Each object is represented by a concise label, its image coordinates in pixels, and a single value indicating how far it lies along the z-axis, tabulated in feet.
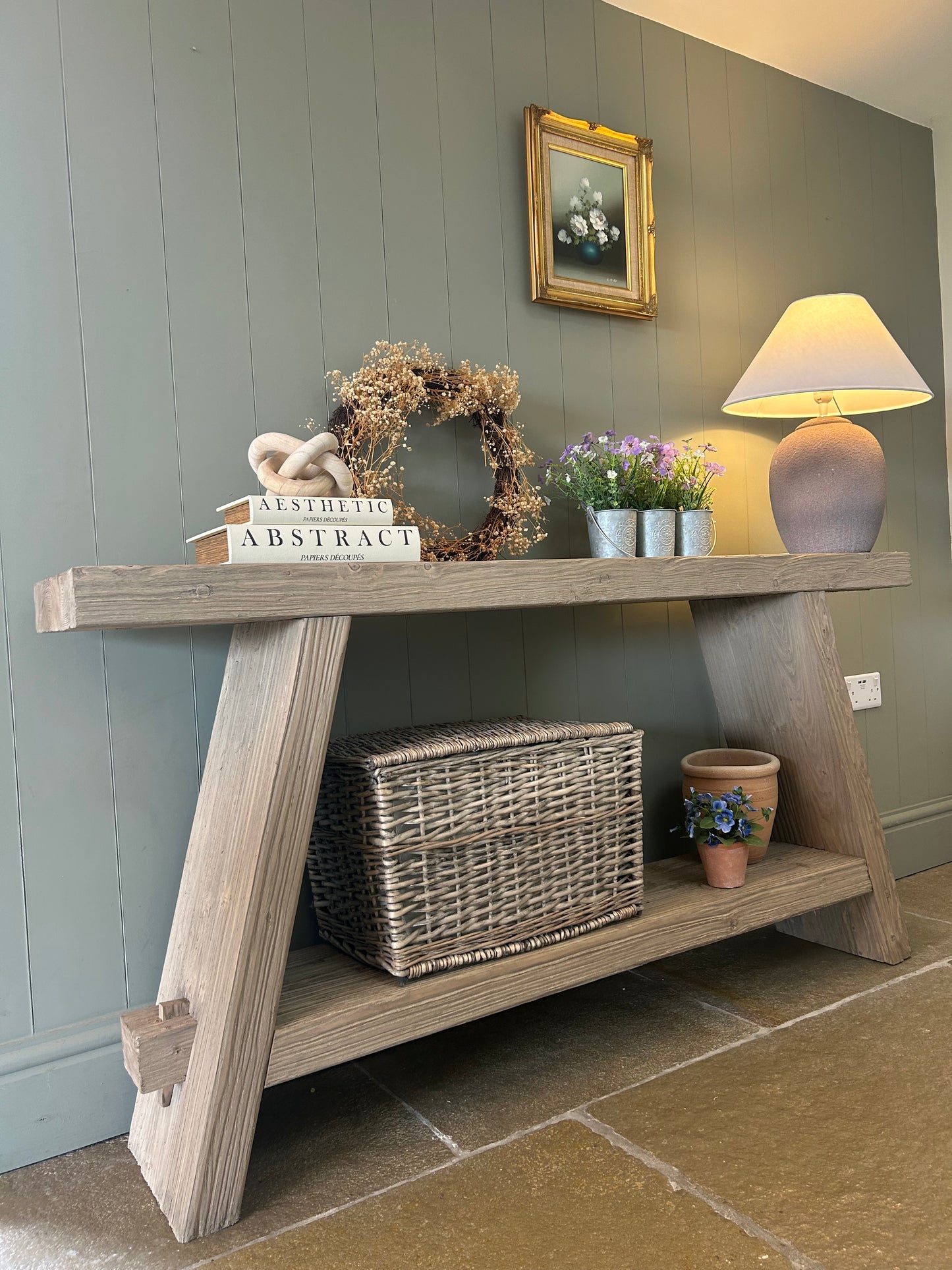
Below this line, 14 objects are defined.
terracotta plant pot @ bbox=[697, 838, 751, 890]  5.48
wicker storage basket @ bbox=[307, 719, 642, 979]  4.36
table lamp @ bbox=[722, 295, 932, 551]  6.04
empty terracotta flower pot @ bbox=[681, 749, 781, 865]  5.74
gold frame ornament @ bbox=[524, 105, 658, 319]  6.22
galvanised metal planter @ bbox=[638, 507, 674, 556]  5.71
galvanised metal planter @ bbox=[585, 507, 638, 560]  5.62
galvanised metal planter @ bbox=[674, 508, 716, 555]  5.82
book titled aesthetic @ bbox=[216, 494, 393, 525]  4.15
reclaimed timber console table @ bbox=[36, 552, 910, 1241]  3.83
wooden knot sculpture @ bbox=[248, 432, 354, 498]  4.53
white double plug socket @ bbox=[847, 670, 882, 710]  7.92
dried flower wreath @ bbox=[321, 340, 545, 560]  5.23
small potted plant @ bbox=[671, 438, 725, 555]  5.82
